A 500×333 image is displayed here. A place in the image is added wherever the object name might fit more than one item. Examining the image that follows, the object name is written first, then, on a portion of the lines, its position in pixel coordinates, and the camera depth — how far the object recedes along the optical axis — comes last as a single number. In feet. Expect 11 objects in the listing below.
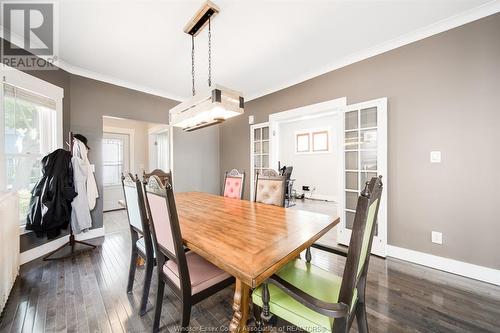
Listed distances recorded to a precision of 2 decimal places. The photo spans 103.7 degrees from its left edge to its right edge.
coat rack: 8.34
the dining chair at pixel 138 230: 4.88
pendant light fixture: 5.44
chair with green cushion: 2.65
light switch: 7.10
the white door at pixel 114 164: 16.16
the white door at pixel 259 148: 13.20
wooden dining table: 2.95
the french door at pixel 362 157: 8.13
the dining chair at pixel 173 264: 3.59
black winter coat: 7.53
